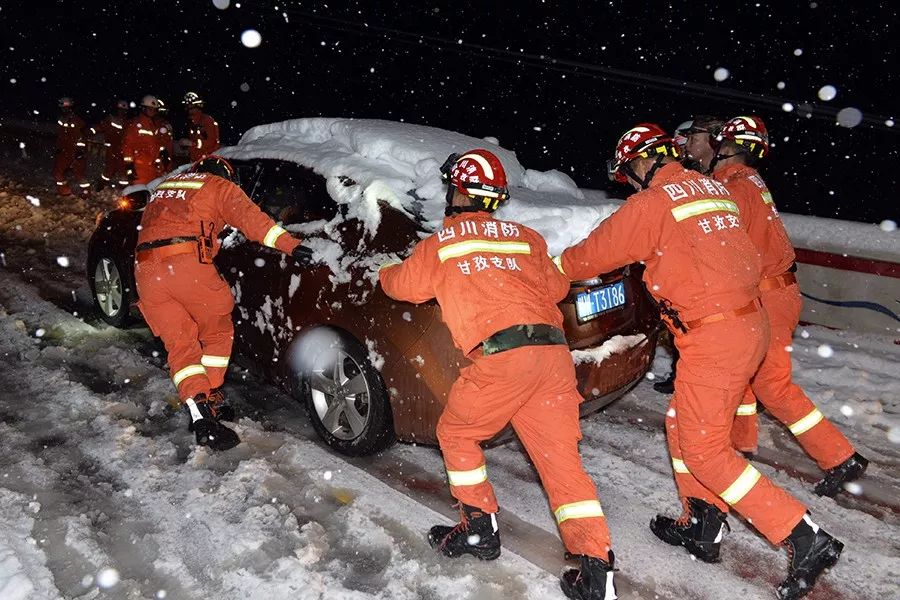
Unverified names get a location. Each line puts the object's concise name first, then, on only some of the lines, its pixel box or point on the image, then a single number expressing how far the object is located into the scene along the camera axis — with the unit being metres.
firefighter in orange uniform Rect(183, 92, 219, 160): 9.28
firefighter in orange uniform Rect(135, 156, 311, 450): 4.01
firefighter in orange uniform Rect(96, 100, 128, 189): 11.28
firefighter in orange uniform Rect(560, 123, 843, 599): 2.89
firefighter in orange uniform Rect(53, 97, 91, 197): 11.16
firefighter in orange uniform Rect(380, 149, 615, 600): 2.85
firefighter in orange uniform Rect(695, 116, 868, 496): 3.67
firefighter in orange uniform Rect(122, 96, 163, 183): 9.33
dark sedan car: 3.46
